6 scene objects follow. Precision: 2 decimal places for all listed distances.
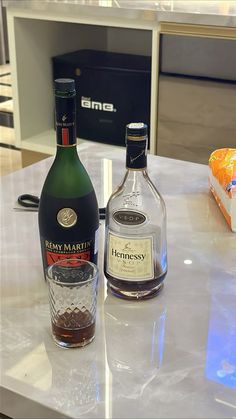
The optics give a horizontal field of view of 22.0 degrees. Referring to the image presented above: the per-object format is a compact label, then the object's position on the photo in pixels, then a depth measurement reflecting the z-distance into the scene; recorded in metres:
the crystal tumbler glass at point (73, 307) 0.72
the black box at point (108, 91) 2.38
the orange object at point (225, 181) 1.02
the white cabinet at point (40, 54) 2.45
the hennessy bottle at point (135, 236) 0.79
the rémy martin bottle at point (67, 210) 0.80
